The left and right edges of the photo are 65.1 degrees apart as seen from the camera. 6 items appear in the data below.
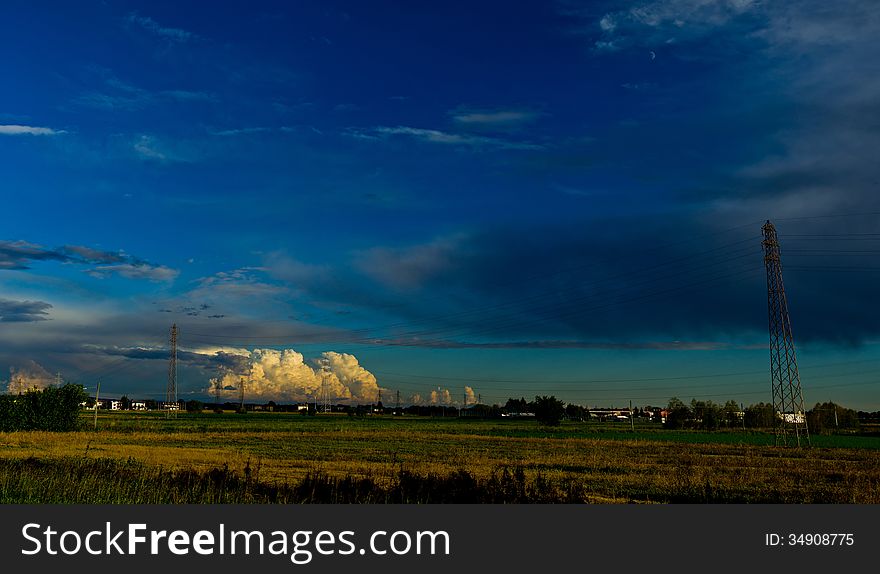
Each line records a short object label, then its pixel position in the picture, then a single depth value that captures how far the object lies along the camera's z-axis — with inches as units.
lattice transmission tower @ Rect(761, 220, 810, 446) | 2896.2
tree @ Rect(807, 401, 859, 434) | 5423.2
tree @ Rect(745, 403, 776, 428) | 7583.7
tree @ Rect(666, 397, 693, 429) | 6782.0
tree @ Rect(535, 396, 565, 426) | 6112.2
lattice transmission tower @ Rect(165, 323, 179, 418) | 5296.3
